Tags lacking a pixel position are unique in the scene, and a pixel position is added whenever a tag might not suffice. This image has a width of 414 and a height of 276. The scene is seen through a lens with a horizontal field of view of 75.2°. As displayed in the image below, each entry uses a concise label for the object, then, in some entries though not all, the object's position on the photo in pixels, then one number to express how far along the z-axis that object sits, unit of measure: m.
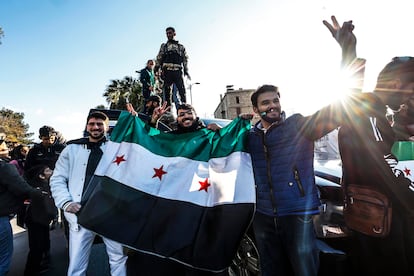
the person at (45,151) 4.39
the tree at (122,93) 28.55
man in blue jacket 2.09
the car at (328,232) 2.18
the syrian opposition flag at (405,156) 2.11
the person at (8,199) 3.18
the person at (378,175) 1.85
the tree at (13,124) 50.23
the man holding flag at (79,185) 2.87
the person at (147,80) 7.46
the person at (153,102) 5.19
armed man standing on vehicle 6.77
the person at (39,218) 3.97
